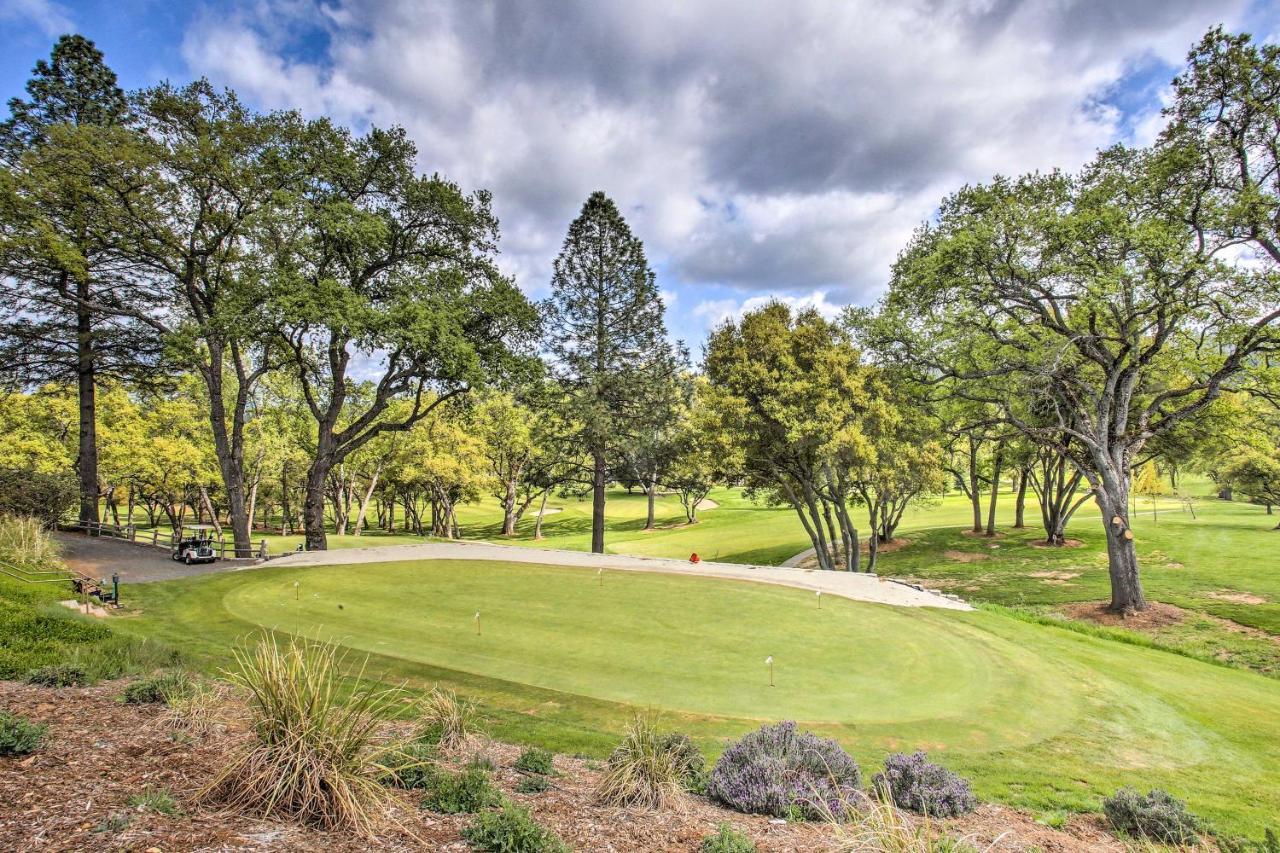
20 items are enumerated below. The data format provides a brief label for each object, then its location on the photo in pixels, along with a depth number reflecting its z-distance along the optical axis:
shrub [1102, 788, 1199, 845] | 5.40
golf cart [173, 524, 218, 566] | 21.27
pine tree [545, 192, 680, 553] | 29.27
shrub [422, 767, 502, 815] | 4.58
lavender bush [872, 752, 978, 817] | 5.61
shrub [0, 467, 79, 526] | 20.83
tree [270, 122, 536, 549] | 21.27
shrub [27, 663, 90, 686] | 6.64
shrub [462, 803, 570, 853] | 3.90
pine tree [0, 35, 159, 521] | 19.95
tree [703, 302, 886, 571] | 22.16
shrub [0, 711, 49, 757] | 4.46
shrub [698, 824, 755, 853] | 4.08
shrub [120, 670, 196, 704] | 6.22
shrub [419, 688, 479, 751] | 6.31
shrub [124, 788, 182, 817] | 3.82
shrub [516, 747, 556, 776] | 5.94
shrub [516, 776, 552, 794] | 5.29
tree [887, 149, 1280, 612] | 16.66
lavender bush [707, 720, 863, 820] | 5.31
